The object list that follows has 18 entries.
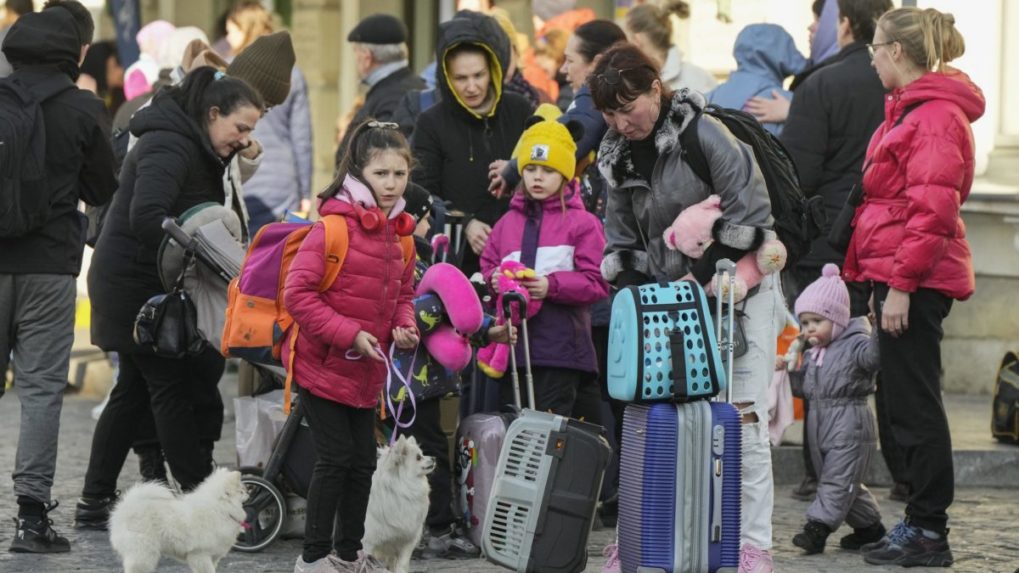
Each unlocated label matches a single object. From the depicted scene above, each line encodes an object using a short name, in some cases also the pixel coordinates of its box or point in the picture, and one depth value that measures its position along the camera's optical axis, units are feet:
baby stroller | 48.63
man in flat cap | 70.36
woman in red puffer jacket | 47.87
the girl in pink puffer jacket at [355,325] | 43.53
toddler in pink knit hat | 50.15
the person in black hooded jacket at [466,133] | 55.79
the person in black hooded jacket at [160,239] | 49.86
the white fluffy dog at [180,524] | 43.43
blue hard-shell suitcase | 41.99
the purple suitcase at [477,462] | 49.06
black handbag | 48.58
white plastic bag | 50.19
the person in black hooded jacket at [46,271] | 47.99
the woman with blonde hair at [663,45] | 64.24
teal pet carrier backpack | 42.15
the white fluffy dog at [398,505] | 45.69
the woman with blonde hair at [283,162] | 74.86
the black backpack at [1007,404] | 63.05
